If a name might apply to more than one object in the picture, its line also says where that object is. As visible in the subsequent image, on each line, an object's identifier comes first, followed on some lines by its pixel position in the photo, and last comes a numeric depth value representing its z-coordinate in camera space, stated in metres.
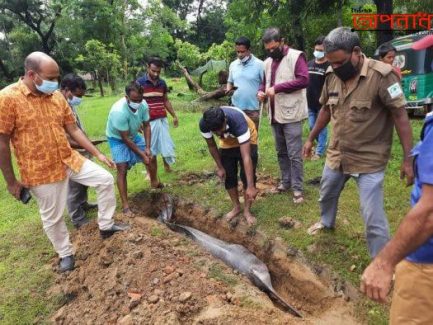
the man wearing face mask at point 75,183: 4.96
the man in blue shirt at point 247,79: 5.58
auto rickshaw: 10.52
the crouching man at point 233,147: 4.08
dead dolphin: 3.81
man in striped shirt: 5.91
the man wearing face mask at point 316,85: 6.03
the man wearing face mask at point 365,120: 3.05
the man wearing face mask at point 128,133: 4.84
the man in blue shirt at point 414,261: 1.60
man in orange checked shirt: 3.62
